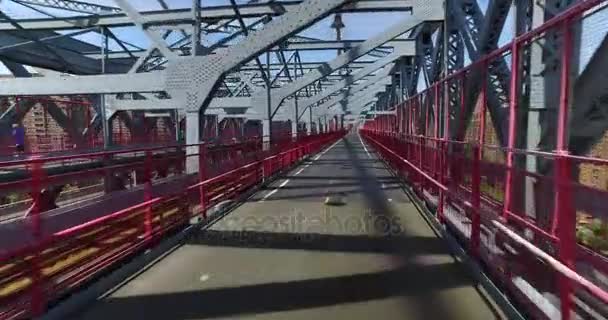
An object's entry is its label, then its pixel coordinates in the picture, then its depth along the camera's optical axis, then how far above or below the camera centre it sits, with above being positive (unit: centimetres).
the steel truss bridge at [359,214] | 455 -136
